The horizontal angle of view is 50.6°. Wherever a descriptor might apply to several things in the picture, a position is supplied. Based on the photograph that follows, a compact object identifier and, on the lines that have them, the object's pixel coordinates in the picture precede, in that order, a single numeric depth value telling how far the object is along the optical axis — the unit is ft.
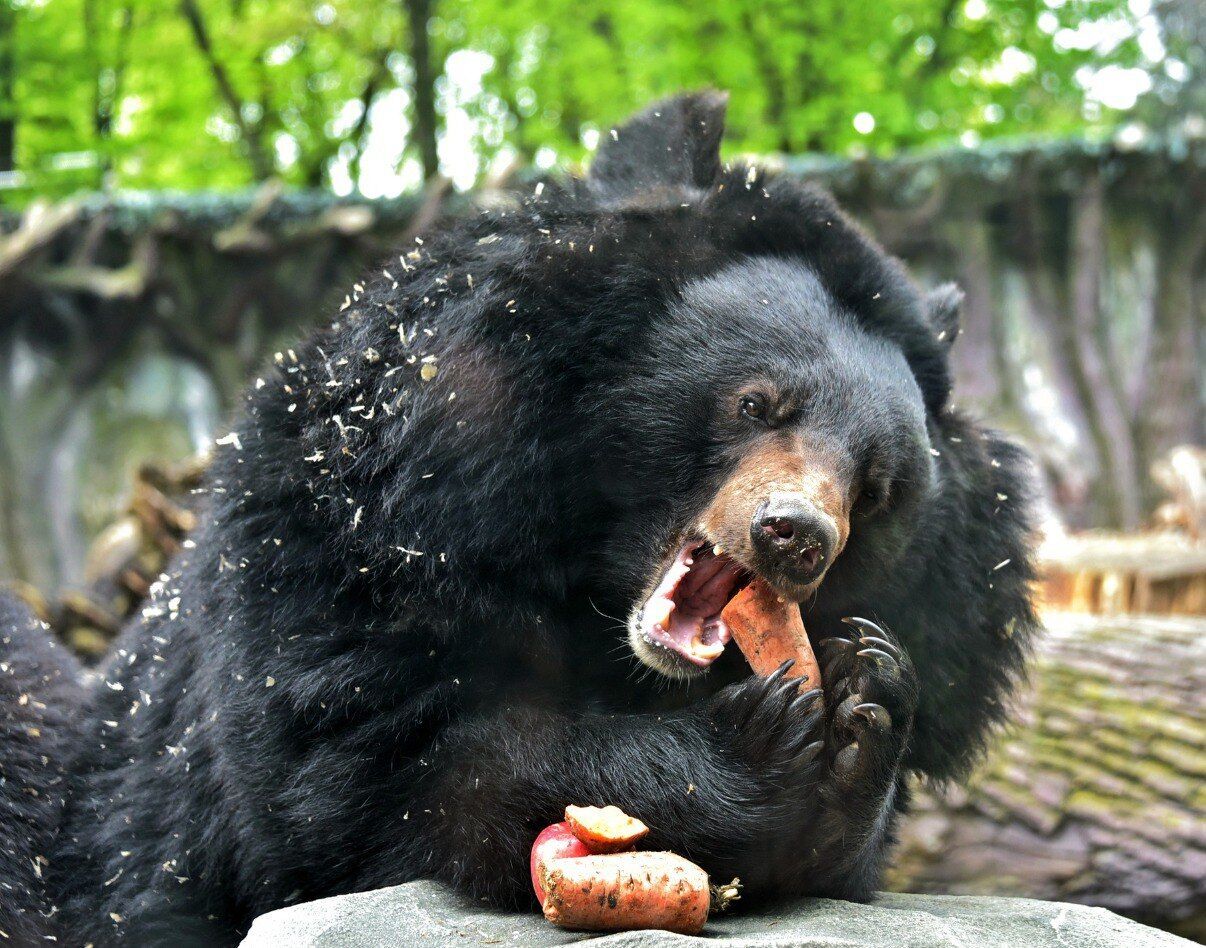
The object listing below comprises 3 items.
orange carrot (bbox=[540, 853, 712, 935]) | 6.48
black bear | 7.68
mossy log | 13.62
